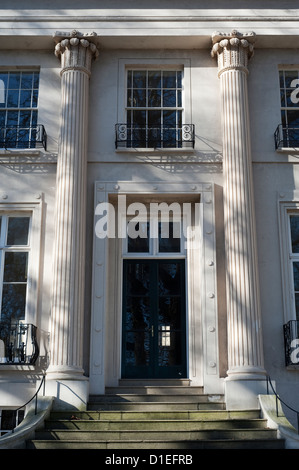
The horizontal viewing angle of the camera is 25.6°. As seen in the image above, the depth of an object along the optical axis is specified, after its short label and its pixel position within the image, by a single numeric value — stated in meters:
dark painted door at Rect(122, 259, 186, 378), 12.01
